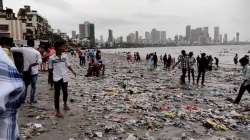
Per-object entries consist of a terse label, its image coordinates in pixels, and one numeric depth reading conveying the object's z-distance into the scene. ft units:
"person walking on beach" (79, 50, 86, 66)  63.52
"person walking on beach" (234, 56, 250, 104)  19.00
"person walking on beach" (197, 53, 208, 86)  29.85
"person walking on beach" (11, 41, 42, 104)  16.14
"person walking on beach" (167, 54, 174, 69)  62.44
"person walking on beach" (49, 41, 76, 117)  14.63
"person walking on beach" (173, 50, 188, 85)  29.07
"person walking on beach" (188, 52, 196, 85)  29.12
